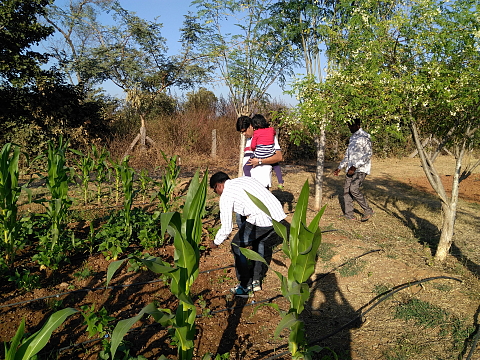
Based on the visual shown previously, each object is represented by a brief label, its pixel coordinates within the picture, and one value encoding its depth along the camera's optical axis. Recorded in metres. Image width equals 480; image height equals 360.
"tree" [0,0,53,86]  9.30
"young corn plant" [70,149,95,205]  6.48
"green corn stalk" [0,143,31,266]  4.01
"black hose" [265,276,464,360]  3.17
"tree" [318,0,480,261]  3.78
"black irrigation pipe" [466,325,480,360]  2.79
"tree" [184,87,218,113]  15.97
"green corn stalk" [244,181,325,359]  2.37
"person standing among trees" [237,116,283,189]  5.30
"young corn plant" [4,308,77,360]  1.80
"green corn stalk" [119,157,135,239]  4.84
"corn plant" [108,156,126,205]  6.15
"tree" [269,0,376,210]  5.17
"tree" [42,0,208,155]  13.66
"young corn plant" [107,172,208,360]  2.21
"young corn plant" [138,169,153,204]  6.51
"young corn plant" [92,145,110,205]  6.56
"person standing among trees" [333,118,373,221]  5.80
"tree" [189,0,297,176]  6.98
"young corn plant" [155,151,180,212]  4.98
